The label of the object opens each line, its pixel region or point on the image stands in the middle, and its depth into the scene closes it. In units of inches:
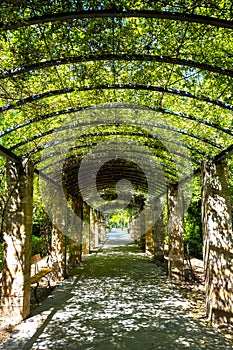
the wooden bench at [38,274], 241.3
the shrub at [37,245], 521.7
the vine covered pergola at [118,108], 129.5
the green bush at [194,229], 525.5
